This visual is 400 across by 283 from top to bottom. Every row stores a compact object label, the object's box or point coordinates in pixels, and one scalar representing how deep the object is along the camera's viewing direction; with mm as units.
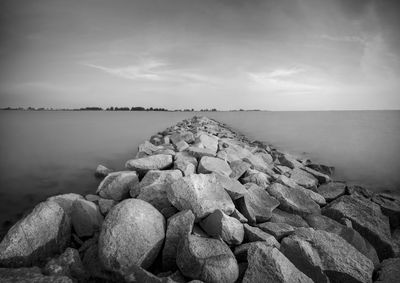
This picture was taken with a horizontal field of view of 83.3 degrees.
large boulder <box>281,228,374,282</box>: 2666
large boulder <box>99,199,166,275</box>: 2701
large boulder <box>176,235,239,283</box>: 2457
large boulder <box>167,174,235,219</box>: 3332
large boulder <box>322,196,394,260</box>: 3584
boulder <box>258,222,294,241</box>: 3219
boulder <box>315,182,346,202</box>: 5309
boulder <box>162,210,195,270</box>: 2910
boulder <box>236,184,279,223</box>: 3748
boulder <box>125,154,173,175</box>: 5129
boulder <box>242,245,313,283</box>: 2371
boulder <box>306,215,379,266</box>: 3361
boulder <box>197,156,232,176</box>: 4996
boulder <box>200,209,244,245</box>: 2984
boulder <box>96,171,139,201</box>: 4602
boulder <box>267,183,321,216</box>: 4227
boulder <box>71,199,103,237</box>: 3523
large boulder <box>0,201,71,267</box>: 2781
